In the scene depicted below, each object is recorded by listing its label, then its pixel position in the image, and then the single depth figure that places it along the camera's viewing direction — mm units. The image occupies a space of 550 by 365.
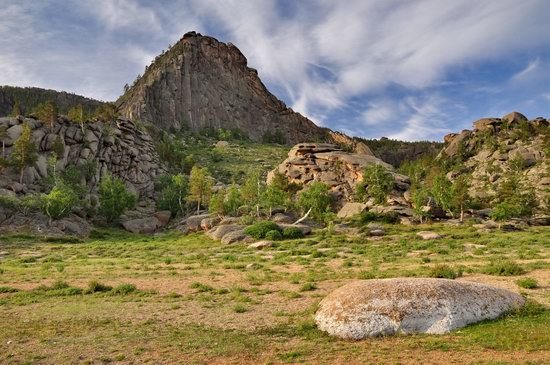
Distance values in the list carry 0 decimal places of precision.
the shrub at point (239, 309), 17406
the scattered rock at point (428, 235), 49594
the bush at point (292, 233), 55562
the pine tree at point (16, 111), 100738
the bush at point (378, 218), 67500
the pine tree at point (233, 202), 79500
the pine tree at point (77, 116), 99000
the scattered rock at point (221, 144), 156575
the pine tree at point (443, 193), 70938
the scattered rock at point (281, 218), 71675
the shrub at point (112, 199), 79812
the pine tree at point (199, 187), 88375
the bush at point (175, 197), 93750
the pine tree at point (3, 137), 79750
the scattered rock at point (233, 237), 54062
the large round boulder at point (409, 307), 12898
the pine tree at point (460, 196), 69562
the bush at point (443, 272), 21719
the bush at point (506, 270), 22812
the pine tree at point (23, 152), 75750
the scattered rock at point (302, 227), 57991
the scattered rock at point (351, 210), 74250
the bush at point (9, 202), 64188
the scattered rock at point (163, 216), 85238
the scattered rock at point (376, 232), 55262
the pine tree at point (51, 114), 90750
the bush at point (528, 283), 18797
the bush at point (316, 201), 73000
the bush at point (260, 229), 54612
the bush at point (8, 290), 23516
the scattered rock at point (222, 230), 59038
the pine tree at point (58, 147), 87000
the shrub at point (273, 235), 53500
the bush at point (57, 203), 66688
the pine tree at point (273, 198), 74512
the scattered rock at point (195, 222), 70881
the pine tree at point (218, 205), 77462
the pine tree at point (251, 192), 81094
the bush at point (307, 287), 21361
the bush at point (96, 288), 22794
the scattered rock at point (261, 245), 47219
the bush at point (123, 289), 22356
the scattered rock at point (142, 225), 77562
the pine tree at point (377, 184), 79562
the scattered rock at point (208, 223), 68631
